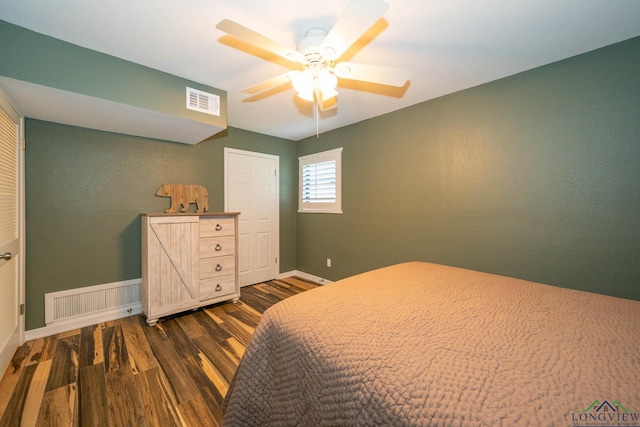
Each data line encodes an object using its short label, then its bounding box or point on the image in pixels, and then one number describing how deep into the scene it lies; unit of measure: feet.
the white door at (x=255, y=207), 11.78
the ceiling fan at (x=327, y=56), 3.69
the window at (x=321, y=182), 11.90
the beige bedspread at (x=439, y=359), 2.00
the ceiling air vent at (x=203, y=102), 7.36
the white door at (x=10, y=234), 5.74
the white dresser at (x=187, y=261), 8.23
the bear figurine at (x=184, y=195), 9.61
